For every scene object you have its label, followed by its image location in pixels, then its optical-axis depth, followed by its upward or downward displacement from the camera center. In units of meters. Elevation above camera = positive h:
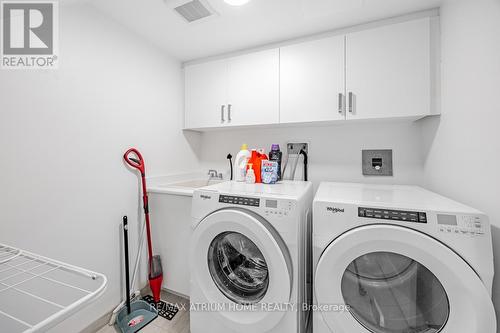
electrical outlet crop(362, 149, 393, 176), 1.71 +0.03
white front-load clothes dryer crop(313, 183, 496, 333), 0.79 -0.43
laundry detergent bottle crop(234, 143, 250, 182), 1.73 +0.02
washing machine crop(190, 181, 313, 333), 1.06 -0.54
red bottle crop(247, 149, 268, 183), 1.68 +0.03
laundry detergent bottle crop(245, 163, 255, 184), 1.65 -0.08
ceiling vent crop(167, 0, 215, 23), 1.32 +1.05
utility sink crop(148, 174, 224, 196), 1.64 -0.17
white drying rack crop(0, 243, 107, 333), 0.90 -0.70
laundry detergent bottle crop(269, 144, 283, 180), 1.84 +0.11
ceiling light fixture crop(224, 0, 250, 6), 1.28 +1.02
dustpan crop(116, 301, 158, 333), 1.38 -1.06
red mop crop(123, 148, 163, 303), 1.65 -0.64
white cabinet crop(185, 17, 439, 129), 1.37 +0.66
